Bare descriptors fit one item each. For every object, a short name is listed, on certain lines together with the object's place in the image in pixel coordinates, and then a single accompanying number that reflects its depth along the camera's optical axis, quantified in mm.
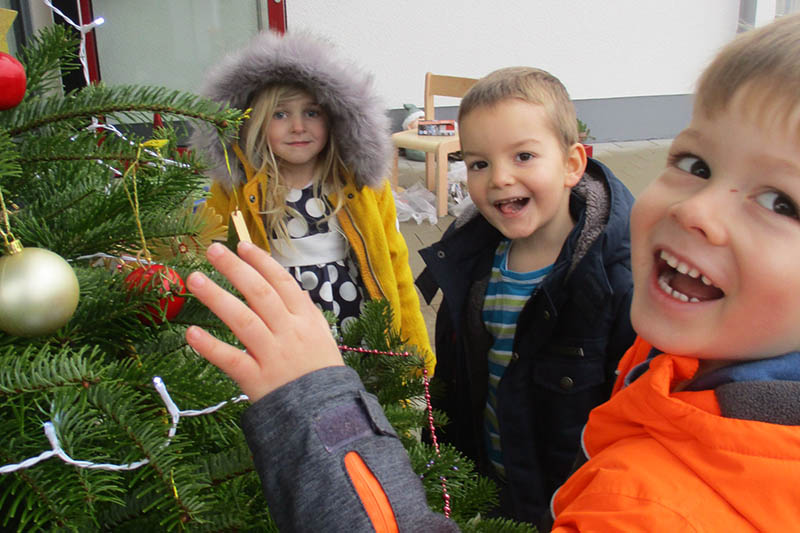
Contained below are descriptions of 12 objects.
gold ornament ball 563
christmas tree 560
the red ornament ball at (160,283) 688
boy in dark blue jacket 1488
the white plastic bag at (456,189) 5602
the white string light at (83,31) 818
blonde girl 2023
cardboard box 5789
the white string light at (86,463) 516
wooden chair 5324
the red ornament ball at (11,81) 631
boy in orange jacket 592
